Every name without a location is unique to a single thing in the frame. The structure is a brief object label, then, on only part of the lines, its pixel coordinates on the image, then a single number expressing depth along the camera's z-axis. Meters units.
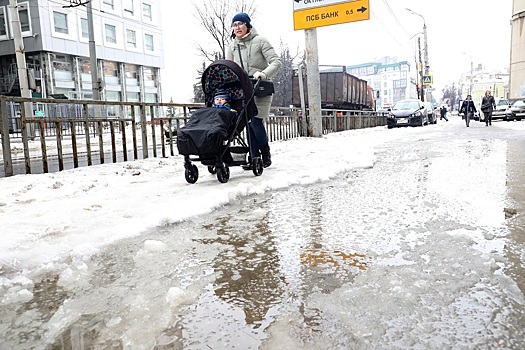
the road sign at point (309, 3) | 12.26
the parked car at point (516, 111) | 24.94
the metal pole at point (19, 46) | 16.27
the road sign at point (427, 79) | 37.38
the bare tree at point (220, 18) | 27.72
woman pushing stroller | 5.09
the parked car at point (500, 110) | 26.73
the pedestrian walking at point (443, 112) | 42.42
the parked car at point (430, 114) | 25.22
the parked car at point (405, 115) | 20.95
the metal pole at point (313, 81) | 12.16
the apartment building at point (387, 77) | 121.00
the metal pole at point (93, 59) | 17.20
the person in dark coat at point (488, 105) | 18.38
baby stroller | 4.20
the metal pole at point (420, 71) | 41.27
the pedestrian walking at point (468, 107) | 19.17
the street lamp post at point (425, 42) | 37.44
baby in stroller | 4.50
